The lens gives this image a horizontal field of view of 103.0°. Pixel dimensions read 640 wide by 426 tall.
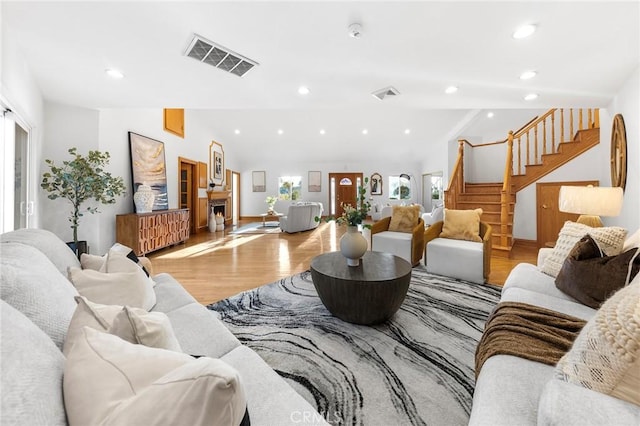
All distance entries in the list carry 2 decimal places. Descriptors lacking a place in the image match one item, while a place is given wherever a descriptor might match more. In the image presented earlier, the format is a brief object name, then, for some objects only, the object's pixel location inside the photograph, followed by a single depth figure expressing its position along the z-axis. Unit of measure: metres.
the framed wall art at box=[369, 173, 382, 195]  10.34
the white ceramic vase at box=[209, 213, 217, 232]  7.11
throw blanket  1.04
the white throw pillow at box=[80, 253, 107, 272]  1.44
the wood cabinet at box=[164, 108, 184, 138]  5.44
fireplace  7.35
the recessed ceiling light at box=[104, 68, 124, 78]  2.46
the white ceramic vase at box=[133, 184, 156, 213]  4.34
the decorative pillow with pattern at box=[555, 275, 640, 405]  0.64
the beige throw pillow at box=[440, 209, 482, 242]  3.28
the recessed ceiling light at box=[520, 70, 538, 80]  2.50
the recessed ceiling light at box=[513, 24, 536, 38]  1.81
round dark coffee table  1.90
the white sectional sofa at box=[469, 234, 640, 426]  0.63
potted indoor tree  3.07
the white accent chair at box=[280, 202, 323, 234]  6.75
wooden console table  4.03
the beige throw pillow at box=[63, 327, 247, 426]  0.43
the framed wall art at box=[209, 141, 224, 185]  7.69
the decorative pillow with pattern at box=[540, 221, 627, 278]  1.63
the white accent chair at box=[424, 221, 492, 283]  2.89
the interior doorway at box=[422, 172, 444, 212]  8.69
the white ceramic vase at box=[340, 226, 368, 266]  2.21
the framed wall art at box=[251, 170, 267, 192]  10.51
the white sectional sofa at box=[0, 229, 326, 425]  0.45
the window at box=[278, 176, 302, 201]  10.54
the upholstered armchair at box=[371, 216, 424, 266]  3.53
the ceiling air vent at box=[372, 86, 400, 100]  2.93
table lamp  2.34
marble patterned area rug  1.30
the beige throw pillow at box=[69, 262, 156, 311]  1.19
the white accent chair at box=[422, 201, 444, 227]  5.15
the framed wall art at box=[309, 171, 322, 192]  10.54
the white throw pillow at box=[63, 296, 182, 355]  0.68
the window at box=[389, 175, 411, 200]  10.17
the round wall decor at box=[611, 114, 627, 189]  2.83
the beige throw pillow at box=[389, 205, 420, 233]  3.94
